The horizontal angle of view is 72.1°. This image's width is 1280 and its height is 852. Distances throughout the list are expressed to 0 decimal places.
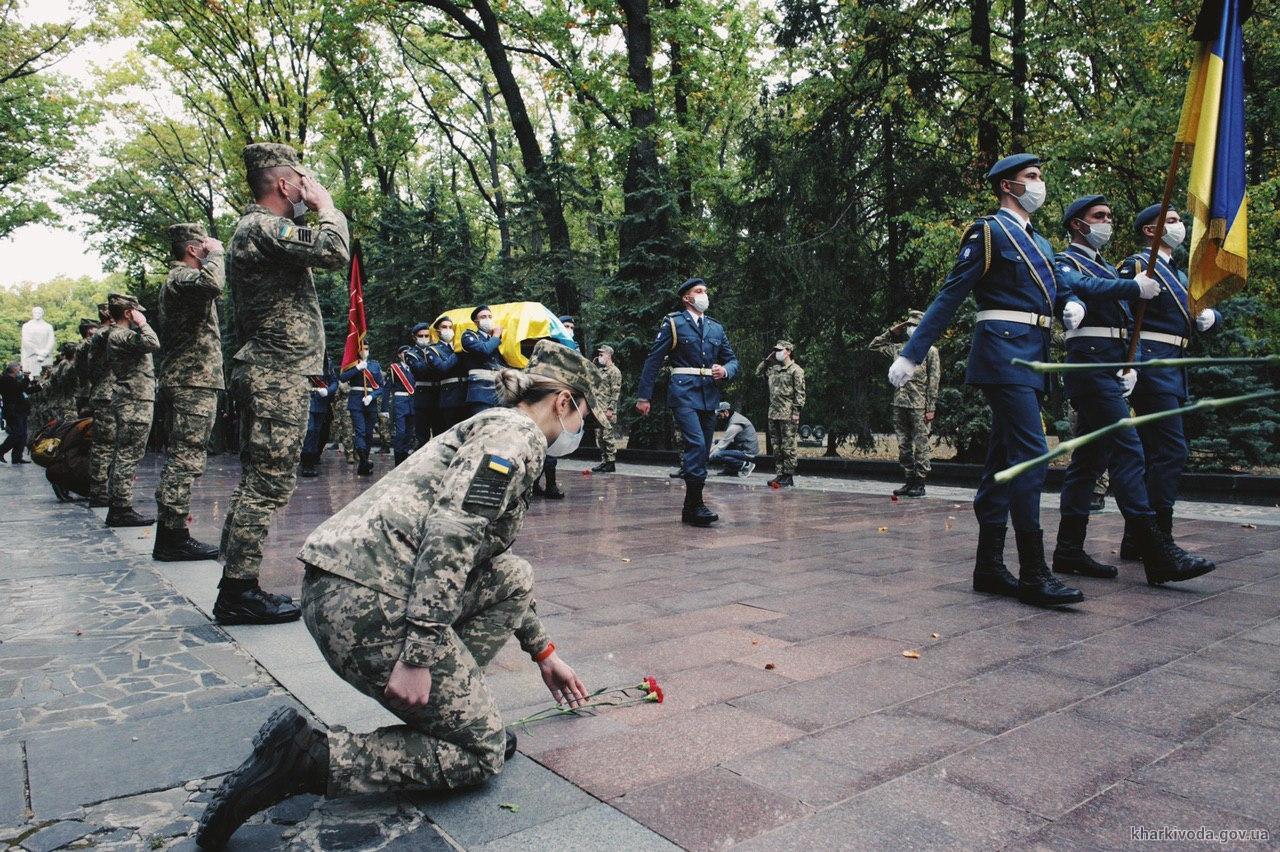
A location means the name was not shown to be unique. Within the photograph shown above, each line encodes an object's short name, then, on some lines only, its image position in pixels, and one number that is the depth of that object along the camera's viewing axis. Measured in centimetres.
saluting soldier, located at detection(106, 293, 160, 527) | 830
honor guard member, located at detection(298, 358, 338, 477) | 1396
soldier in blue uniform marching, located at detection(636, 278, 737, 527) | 818
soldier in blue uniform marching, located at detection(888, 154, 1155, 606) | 482
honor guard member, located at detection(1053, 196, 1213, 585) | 525
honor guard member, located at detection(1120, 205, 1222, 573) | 573
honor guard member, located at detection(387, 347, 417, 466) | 1374
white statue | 1892
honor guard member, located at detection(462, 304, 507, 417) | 953
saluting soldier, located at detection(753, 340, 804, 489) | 1273
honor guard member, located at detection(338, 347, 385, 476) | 1441
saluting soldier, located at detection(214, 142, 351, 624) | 445
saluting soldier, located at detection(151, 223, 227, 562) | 617
